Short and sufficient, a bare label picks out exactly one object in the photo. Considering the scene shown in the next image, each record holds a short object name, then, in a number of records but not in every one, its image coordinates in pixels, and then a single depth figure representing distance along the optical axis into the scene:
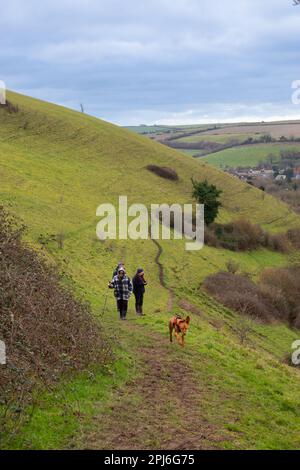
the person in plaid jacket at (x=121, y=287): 19.00
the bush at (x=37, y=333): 10.02
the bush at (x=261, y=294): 34.62
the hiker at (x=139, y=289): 20.68
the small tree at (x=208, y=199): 55.81
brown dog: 15.88
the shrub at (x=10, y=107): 67.44
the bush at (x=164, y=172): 64.56
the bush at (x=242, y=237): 51.00
